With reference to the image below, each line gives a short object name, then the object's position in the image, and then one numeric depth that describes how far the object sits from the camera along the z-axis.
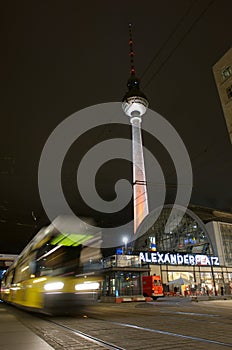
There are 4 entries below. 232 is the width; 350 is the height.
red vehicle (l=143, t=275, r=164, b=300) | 31.98
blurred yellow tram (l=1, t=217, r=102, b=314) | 10.20
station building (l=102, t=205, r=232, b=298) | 34.41
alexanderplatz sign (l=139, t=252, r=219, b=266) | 40.41
